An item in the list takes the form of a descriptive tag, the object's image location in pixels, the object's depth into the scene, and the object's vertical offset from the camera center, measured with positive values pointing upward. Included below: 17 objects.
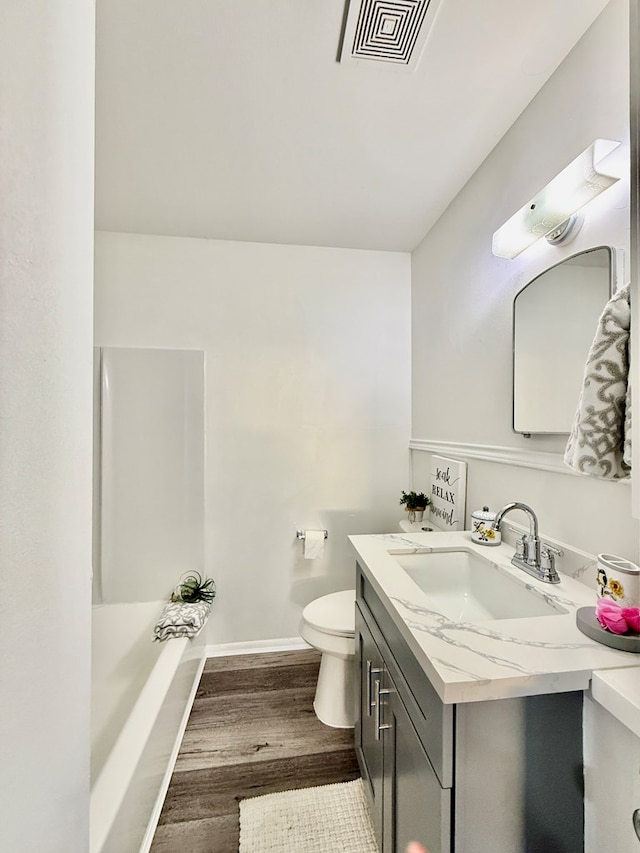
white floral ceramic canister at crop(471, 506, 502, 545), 1.44 -0.39
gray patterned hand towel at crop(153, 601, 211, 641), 1.84 -0.94
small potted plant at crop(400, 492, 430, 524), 2.15 -0.43
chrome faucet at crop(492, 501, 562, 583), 1.13 -0.39
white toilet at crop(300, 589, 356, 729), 1.67 -1.04
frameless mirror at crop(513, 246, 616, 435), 1.10 +0.28
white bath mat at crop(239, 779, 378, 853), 1.25 -1.33
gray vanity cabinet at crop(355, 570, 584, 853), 0.75 -0.68
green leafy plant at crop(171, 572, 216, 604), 2.09 -0.89
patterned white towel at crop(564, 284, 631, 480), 0.81 +0.05
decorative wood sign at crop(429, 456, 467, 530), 1.80 -0.33
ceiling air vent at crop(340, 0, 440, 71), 1.01 +1.07
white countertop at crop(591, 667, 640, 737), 0.65 -0.46
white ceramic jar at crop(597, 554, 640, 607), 0.81 -0.33
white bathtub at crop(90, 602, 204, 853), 1.05 -1.10
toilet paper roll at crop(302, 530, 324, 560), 2.27 -0.70
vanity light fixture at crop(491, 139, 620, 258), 1.00 +0.64
